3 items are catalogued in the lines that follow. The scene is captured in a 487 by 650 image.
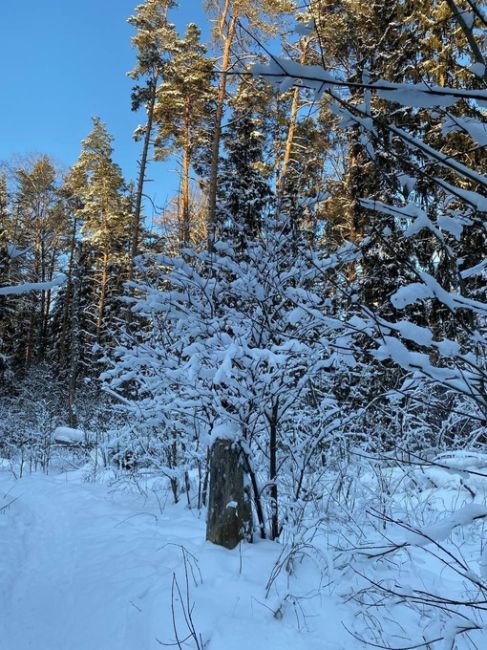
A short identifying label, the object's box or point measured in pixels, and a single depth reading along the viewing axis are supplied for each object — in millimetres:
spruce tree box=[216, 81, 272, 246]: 11969
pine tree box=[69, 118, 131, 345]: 19359
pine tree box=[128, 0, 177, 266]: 14992
